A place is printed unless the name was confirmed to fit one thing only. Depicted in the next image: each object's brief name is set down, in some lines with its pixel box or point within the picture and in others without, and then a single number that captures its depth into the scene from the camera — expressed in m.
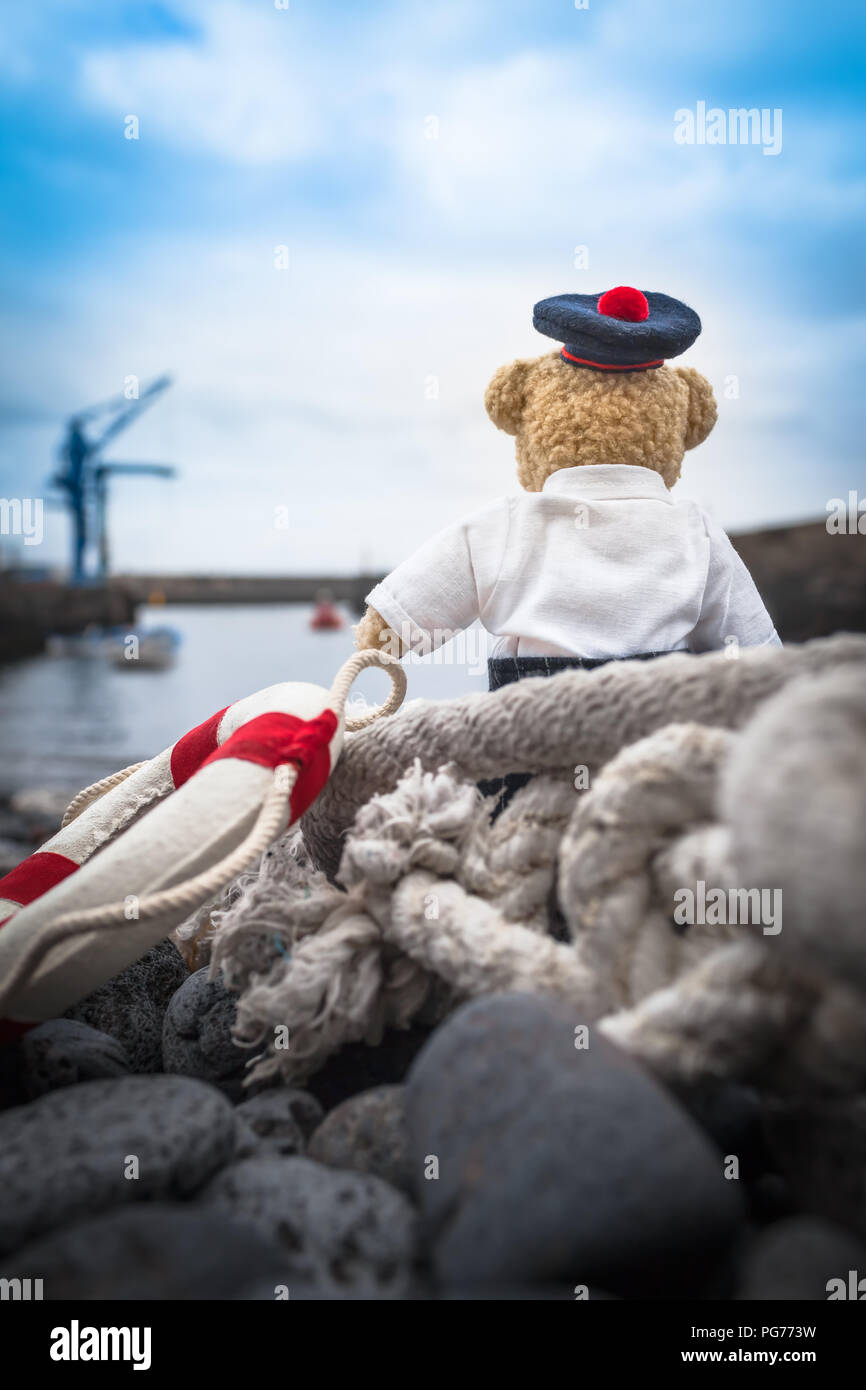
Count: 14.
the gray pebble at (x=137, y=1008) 0.46
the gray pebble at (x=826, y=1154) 0.29
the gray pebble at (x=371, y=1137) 0.33
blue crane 16.05
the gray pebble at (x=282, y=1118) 0.36
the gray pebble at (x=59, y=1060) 0.38
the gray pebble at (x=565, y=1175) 0.25
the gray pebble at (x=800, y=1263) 0.26
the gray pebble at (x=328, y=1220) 0.28
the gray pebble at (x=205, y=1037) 0.43
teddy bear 0.46
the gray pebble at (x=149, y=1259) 0.25
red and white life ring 0.36
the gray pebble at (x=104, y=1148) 0.29
